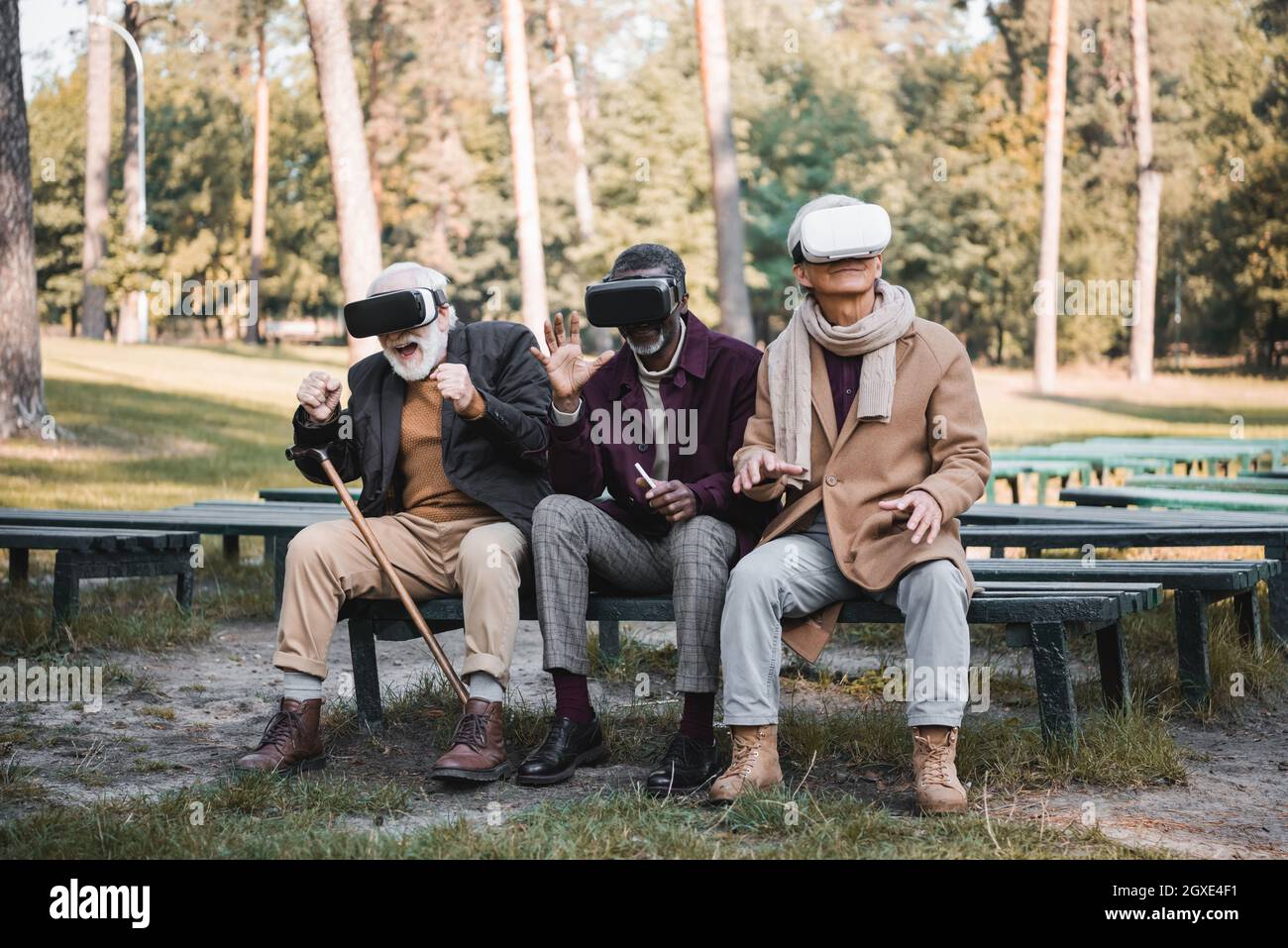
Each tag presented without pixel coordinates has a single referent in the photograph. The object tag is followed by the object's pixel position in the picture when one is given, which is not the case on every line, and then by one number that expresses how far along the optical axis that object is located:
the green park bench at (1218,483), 7.92
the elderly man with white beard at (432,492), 4.34
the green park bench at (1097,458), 9.99
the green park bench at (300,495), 8.12
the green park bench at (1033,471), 9.20
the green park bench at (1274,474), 8.69
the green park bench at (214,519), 6.44
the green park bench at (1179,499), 6.83
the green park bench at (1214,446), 10.48
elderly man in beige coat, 3.91
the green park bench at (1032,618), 4.09
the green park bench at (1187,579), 4.70
